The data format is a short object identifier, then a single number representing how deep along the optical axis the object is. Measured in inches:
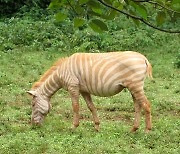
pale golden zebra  613.2
